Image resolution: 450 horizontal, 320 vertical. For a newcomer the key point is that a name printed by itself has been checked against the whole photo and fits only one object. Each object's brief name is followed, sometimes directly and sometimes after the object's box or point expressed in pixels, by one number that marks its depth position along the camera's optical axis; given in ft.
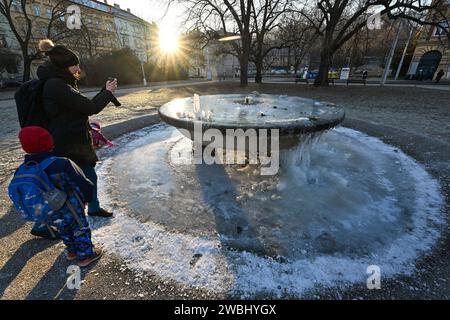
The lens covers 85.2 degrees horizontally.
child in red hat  5.67
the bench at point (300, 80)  72.36
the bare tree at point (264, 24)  60.82
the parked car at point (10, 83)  75.94
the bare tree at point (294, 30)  58.44
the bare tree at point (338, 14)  44.90
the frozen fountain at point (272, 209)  7.21
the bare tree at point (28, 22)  63.55
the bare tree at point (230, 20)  55.57
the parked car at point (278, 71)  172.35
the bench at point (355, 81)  62.15
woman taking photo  6.89
